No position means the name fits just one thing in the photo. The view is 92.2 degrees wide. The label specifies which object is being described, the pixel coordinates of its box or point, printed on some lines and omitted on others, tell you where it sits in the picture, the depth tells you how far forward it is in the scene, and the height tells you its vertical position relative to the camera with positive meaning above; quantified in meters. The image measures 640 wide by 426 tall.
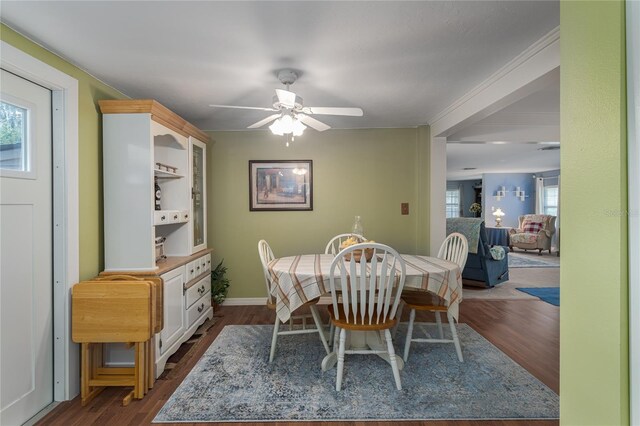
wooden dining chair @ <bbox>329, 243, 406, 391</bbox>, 1.87 -0.55
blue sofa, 4.42 -0.82
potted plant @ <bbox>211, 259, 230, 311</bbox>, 3.52 -0.84
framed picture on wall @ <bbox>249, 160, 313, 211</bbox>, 3.74 +0.34
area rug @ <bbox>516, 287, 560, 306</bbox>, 3.86 -1.12
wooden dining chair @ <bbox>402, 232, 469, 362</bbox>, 2.33 -0.70
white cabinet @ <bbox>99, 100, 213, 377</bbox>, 2.23 +0.03
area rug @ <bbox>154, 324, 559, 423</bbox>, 1.77 -1.15
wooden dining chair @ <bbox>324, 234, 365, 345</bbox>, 2.60 -0.42
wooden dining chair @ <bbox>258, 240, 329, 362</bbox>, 2.33 -0.78
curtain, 8.48 +0.41
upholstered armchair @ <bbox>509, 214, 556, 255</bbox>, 7.49 -0.57
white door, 1.64 -0.21
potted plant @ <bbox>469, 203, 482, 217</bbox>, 10.69 +0.07
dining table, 2.06 -0.50
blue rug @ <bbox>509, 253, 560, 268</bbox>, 6.07 -1.08
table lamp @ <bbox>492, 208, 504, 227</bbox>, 8.77 -0.12
